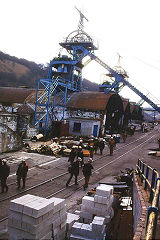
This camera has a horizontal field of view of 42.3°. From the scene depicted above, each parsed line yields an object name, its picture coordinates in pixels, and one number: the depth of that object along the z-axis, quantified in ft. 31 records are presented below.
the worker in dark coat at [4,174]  32.17
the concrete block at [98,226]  19.38
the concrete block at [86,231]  19.64
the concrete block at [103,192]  23.59
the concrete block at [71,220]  21.17
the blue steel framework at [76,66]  120.47
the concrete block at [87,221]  23.38
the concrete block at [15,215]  17.78
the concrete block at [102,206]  23.21
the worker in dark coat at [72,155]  47.32
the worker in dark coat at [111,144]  65.18
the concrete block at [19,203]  17.79
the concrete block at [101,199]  23.18
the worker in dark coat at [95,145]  68.08
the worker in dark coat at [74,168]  37.56
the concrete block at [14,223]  17.74
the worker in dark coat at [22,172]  34.12
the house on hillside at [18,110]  73.51
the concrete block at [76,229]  19.98
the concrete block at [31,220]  16.99
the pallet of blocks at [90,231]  19.35
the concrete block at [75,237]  19.43
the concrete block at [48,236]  17.79
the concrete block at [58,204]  19.64
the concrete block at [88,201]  23.65
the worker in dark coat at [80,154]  48.39
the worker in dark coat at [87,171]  37.06
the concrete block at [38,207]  16.99
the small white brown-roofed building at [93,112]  88.53
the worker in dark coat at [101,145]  65.10
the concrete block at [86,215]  23.38
